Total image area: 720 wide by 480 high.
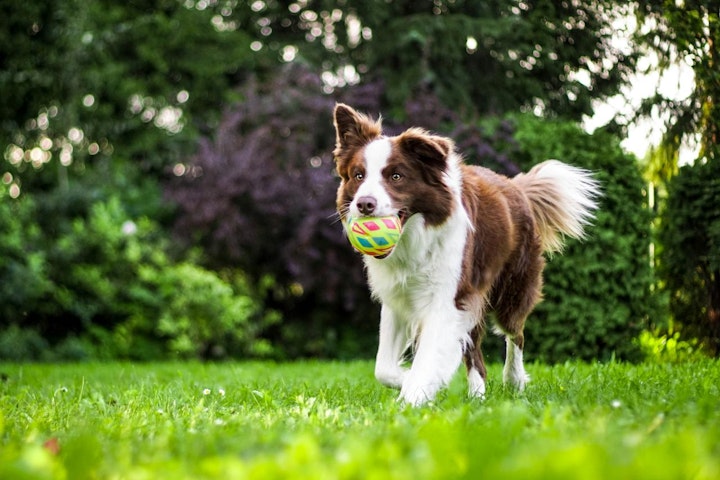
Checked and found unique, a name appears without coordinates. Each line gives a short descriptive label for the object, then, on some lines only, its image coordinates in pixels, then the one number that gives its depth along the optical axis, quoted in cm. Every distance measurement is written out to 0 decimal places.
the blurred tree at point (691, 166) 541
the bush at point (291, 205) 1062
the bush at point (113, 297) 1063
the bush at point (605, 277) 757
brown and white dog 418
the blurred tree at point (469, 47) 597
